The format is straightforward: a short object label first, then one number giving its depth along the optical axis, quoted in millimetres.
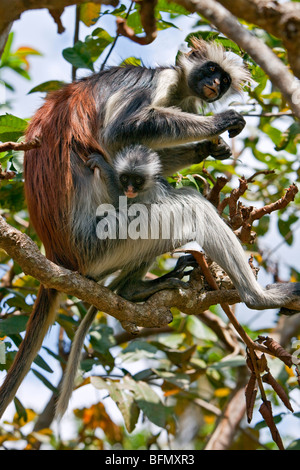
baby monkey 4824
